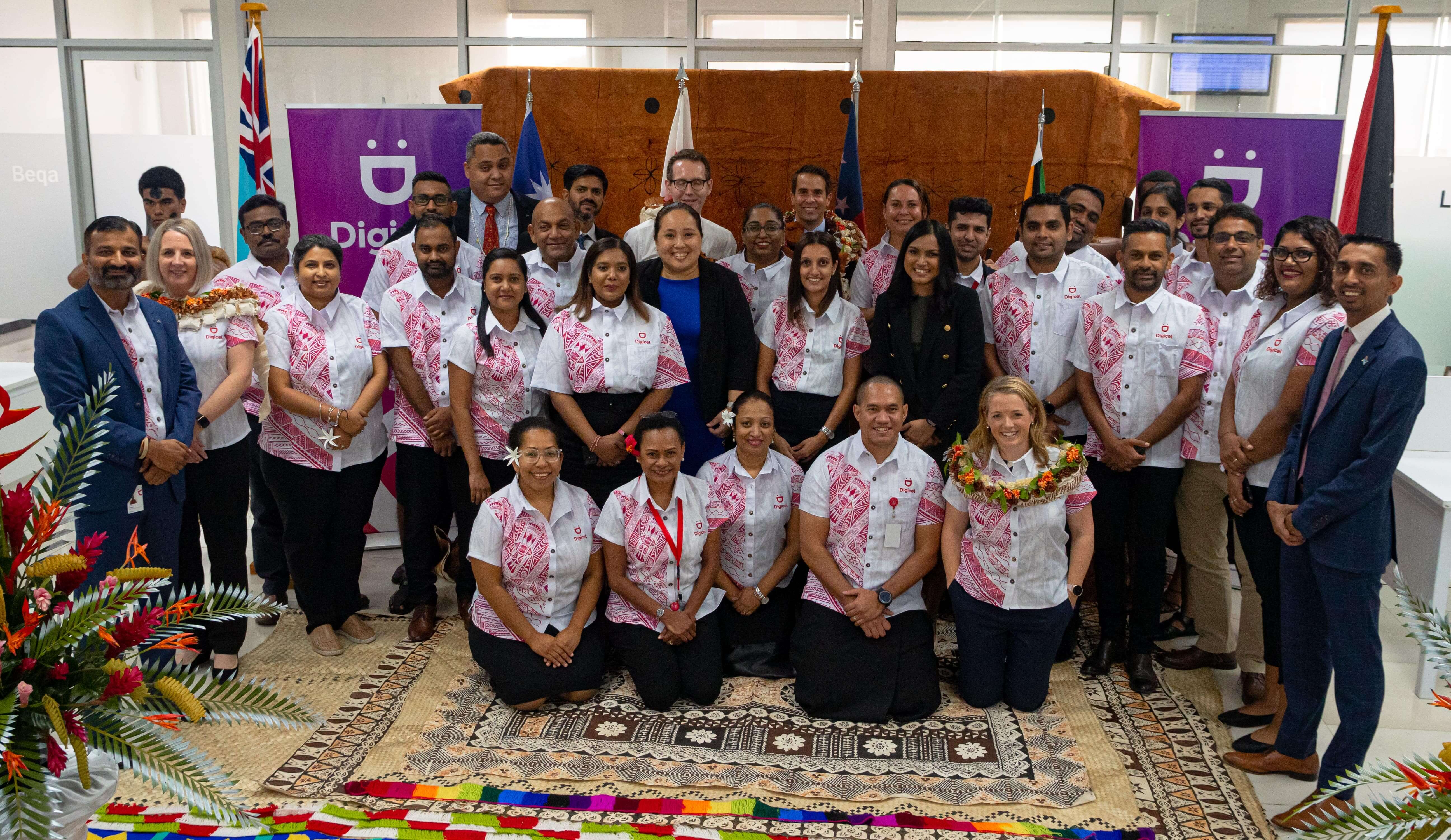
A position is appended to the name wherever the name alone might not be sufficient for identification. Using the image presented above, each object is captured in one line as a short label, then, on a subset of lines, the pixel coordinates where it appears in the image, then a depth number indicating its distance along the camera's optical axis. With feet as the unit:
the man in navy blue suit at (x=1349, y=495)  9.84
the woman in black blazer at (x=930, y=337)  14.02
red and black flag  17.84
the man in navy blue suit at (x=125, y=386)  11.39
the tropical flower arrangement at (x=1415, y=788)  5.74
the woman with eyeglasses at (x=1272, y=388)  11.86
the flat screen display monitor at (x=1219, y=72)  25.94
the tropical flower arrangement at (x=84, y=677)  5.58
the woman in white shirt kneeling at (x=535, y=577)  12.80
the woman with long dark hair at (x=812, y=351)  14.40
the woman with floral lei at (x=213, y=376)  13.15
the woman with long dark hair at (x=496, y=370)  14.08
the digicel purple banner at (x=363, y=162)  17.83
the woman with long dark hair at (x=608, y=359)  13.88
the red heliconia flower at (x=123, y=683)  5.69
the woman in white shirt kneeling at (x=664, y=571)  12.99
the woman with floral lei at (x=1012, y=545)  12.51
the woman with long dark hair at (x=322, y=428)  13.94
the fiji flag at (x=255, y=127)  18.17
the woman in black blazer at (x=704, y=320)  14.35
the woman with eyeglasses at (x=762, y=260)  15.29
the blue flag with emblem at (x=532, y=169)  17.33
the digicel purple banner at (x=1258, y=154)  18.10
